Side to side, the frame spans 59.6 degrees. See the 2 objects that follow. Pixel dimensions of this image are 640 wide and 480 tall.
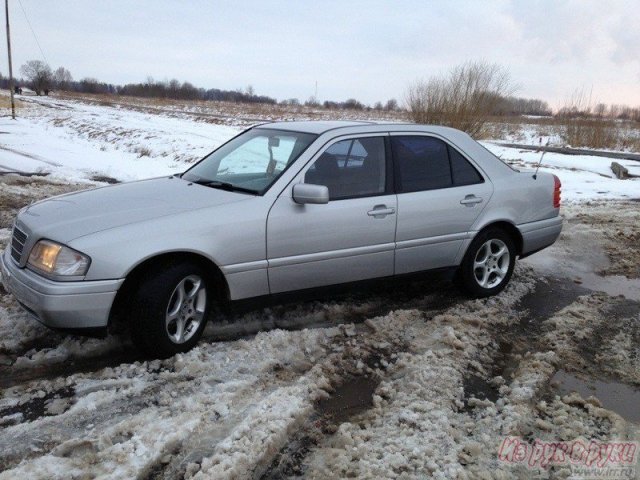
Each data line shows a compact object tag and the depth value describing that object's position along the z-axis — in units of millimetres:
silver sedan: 3465
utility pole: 31027
